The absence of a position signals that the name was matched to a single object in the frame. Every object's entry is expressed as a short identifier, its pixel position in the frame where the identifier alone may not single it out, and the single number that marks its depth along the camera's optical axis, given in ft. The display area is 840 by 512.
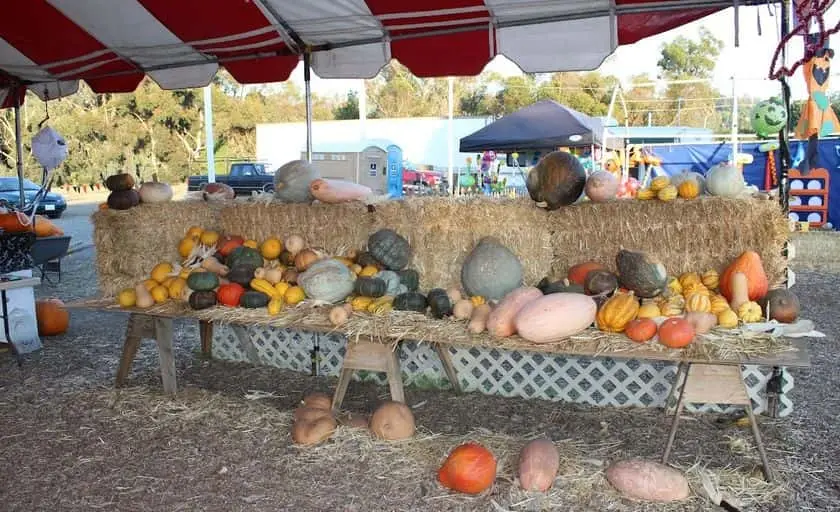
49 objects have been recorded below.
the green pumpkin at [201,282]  16.57
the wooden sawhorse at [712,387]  11.89
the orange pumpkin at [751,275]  14.20
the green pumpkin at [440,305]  15.12
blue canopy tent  51.98
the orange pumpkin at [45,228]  34.06
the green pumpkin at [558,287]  14.79
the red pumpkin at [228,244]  18.42
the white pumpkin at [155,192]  19.74
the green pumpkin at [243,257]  17.58
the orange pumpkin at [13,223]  25.14
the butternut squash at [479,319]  13.75
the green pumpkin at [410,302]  15.34
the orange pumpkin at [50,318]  24.35
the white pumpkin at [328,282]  15.87
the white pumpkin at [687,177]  16.02
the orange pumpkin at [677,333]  11.97
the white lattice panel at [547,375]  16.34
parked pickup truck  80.64
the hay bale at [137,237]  19.21
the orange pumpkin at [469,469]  11.68
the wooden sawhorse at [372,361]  14.65
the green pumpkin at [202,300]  16.30
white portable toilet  65.46
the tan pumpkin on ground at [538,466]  11.69
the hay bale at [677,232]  14.98
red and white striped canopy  17.34
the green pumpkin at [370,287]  15.69
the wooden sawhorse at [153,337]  17.11
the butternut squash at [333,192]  17.85
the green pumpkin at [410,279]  16.62
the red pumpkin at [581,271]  15.70
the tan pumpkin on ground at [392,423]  13.98
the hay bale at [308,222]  17.81
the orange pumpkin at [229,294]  16.42
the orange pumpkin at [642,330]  12.44
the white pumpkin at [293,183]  18.88
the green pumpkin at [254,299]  16.08
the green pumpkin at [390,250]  16.72
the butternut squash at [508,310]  13.41
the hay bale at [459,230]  16.25
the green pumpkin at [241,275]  16.89
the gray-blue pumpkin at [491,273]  15.52
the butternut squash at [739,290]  13.66
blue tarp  45.21
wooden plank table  11.80
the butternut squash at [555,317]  12.77
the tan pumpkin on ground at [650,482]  11.43
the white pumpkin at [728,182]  15.53
